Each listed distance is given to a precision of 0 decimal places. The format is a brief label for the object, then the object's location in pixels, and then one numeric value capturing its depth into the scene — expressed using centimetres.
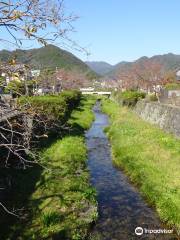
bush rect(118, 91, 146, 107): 3349
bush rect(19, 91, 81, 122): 1611
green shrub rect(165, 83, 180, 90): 3751
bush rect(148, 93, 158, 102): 3594
